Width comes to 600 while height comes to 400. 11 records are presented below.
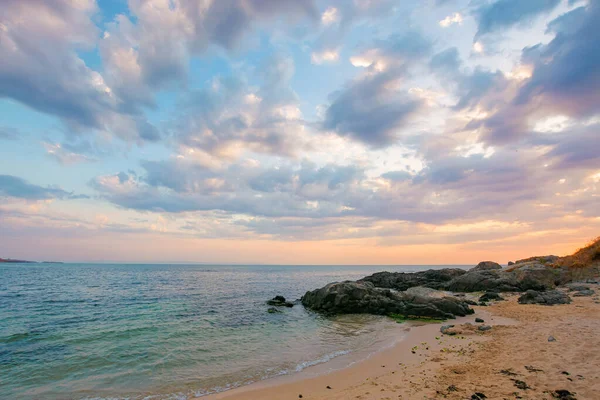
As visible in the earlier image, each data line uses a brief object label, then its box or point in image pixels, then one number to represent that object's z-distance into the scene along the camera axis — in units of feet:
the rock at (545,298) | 83.97
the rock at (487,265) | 194.59
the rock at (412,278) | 180.99
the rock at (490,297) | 108.99
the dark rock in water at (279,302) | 124.49
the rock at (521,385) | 30.22
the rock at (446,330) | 61.30
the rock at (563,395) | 26.99
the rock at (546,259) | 155.90
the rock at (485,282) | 129.90
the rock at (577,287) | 98.53
